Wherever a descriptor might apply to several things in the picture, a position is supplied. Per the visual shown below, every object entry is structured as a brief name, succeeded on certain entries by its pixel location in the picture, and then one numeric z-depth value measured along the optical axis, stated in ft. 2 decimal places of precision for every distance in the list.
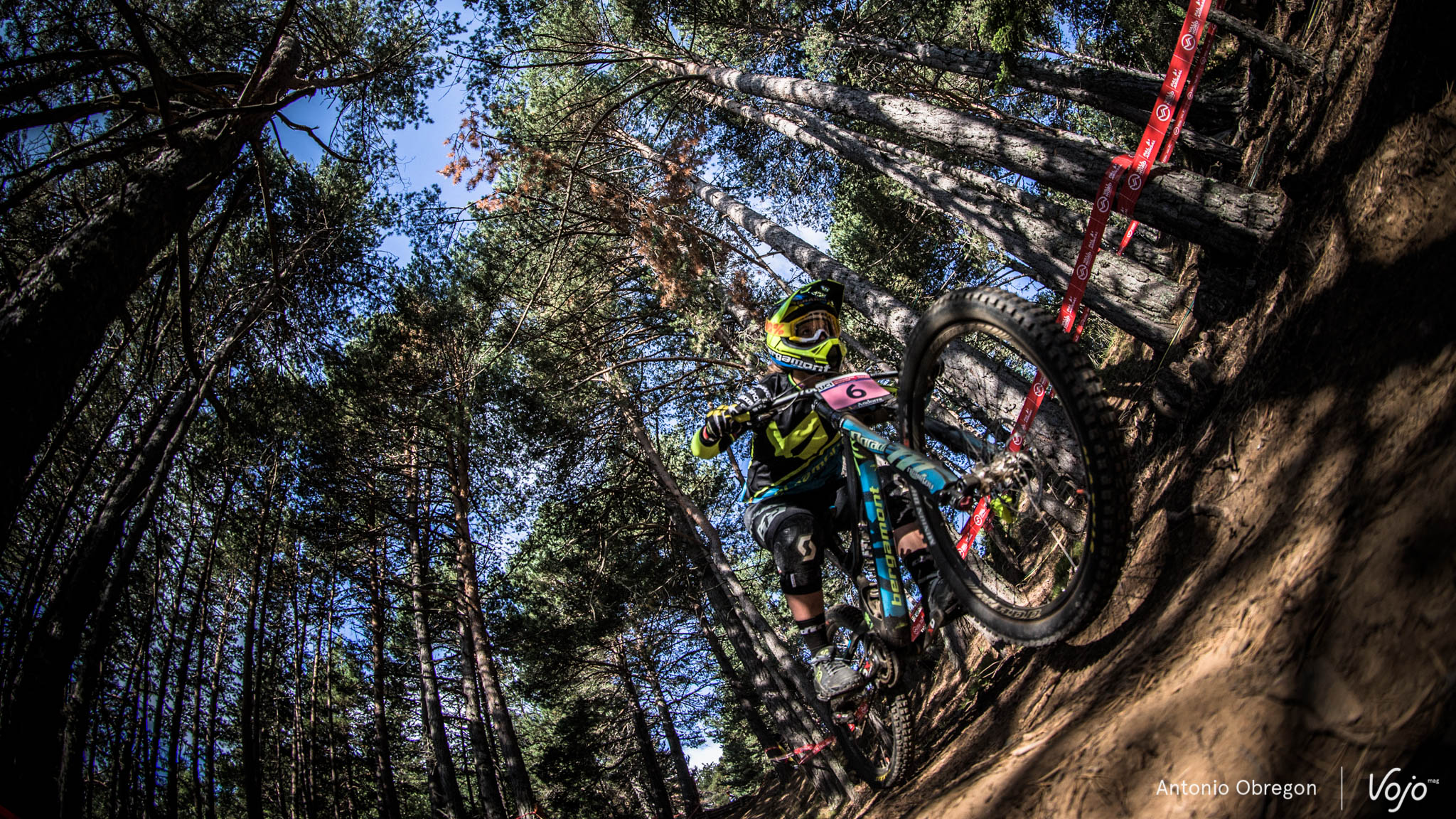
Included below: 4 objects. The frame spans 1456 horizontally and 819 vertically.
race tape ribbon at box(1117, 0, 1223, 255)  13.64
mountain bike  7.47
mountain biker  11.28
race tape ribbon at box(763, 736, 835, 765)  16.16
